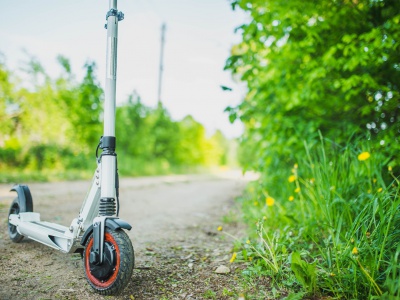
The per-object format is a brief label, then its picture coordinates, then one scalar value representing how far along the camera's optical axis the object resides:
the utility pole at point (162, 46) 20.13
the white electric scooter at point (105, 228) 1.73
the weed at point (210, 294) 1.81
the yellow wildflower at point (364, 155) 2.10
